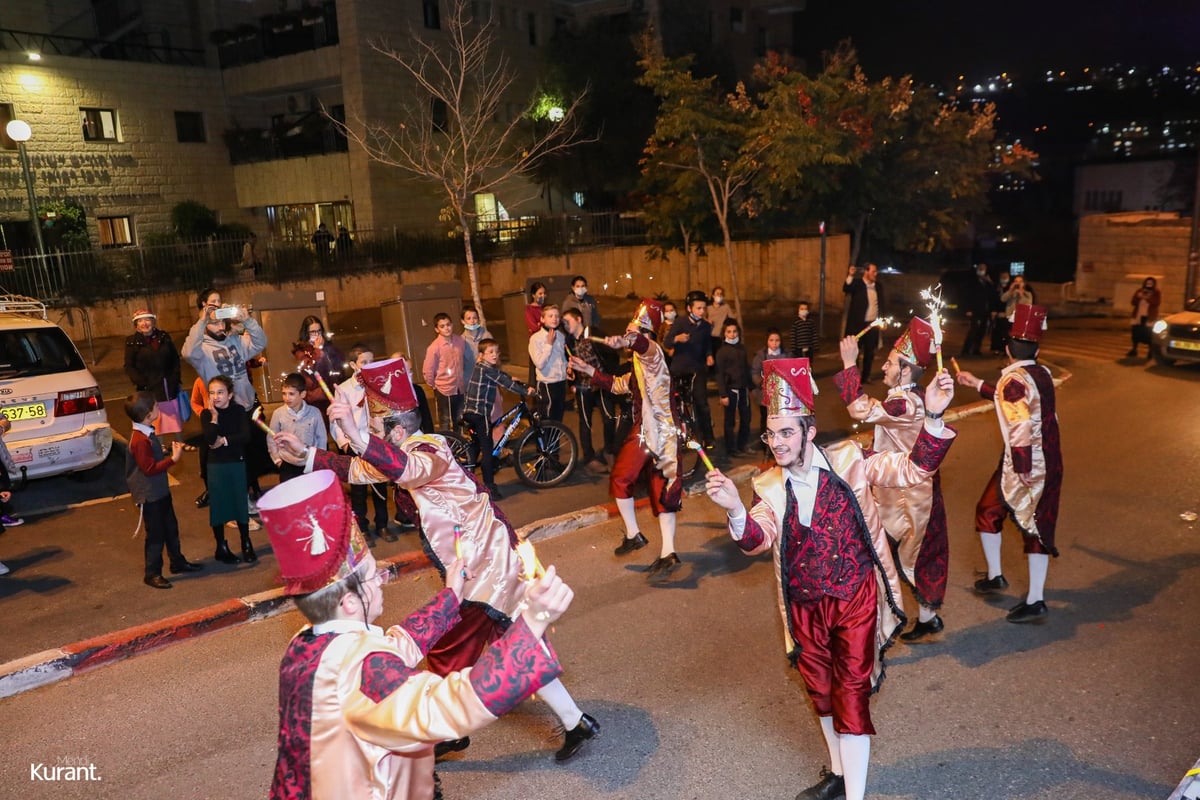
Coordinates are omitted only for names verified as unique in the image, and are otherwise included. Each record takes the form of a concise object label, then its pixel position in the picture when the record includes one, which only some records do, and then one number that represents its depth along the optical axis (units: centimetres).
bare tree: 1978
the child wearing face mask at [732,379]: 1090
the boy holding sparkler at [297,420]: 791
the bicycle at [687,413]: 1006
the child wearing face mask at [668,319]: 1085
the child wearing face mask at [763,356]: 1040
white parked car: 938
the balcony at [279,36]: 2555
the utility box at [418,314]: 1398
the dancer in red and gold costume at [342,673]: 260
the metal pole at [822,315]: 1697
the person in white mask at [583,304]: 1266
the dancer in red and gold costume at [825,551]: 414
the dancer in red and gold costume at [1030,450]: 613
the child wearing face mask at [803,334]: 1277
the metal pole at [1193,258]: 1862
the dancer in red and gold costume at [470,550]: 462
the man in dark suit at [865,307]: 1453
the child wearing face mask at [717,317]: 1336
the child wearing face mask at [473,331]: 1034
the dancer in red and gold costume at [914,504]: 602
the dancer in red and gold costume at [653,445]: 730
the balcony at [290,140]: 2706
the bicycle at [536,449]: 986
